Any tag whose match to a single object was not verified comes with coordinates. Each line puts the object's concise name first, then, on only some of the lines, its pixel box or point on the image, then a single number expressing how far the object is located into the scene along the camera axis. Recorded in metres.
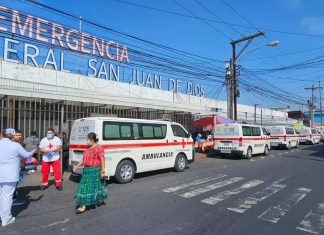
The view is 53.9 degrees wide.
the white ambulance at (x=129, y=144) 10.15
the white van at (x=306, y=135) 34.84
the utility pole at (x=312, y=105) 54.94
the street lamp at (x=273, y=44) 22.64
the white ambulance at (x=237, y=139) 18.50
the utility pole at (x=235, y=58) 23.41
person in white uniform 5.99
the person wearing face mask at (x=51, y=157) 9.43
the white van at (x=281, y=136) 26.86
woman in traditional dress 6.83
